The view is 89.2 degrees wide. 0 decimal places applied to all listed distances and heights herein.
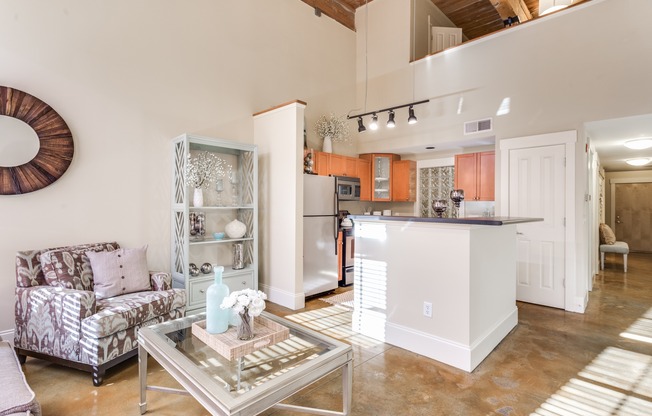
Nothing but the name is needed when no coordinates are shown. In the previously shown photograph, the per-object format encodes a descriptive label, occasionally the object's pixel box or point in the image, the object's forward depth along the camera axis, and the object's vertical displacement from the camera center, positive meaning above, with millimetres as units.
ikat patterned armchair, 2336 -766
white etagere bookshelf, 3619 -140
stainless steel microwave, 5008 +282
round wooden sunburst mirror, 2797 +560
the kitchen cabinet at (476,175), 5277 +497
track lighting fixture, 4555 +1196
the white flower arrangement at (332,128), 5635 +1342
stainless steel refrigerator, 4445 -397
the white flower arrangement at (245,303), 1796 -531
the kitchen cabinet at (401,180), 6344 +486
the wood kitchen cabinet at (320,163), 5199 +690
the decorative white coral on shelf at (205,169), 3855 +461
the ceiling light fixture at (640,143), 4588 +866
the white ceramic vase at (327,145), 5543 +1016
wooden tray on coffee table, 1758 -748
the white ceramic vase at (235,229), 4062 -285
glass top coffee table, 1397 -800
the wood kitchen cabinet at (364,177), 6070 +524
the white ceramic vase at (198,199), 3729 +81
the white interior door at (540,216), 4121 -179
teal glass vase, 1924 -622
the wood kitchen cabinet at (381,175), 6270 +581
